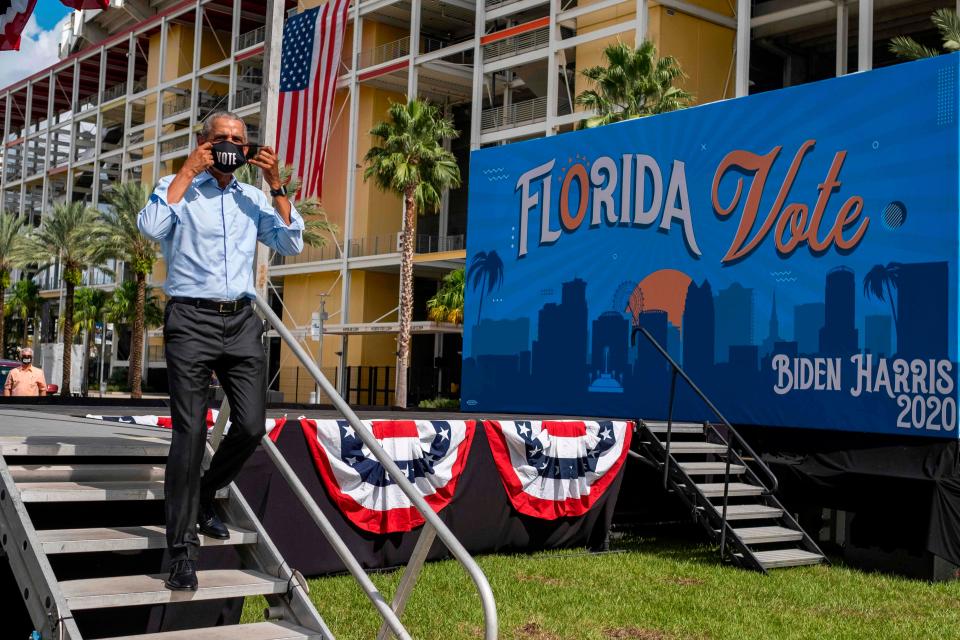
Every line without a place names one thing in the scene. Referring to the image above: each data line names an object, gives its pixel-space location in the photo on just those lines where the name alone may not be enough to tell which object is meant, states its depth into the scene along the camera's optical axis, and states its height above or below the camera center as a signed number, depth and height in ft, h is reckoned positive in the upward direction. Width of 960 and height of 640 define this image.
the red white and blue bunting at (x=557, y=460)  32.86 -2.89
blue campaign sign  32.07 +4.37
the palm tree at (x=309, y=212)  119.55 +20.91
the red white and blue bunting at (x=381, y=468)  28.58 -2.82
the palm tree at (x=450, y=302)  123.34 +8.21
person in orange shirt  45.91 -1.22
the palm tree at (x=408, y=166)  115.96 +22.86
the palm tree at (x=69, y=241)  159.12 +18.05
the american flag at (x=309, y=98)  101.96 +26.61
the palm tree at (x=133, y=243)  138.31 +15.50
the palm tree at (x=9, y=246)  182.92 +19.21
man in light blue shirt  15.39 +0.71
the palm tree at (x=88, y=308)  196.34 +9.31
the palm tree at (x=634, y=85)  102.58 +29.26
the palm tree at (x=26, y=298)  224.53 +12.12
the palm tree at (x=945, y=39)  86.38 +29.84
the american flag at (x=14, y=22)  60.29 +19.43
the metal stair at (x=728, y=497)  31.53 -3.86
